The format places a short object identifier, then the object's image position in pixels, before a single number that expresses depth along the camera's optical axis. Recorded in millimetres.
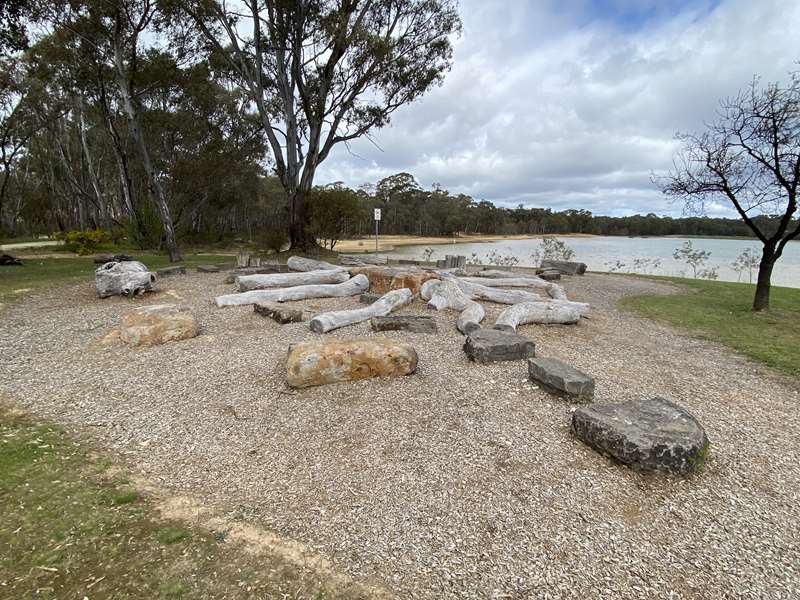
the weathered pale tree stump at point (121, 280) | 6996
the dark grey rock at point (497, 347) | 4191
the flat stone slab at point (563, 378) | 3371
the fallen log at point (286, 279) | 7461
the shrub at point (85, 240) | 16155
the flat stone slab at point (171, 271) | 9445
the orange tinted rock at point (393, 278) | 7350
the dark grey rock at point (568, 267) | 12773
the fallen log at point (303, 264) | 9352
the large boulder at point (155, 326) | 4645
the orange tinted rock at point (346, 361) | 3592
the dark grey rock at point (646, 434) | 2471
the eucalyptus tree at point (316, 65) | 13922
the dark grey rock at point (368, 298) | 6766
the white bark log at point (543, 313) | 5873
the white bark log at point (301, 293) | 6589
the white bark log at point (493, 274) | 10055
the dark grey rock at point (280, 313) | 5613
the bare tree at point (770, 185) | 6484
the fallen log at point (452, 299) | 6018
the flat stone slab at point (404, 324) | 5293
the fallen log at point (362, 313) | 5270
